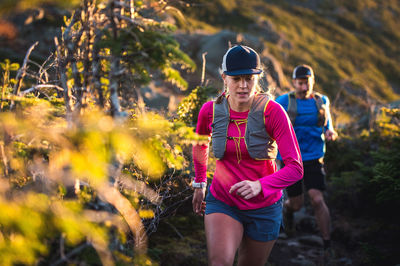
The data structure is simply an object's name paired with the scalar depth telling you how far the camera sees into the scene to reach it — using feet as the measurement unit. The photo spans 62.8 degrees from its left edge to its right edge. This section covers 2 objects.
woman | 9.11
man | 18.33
